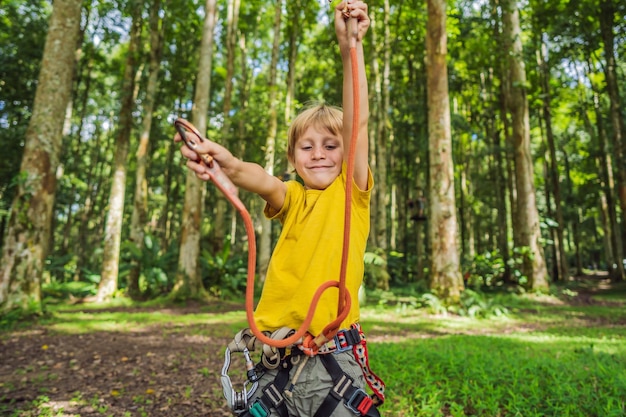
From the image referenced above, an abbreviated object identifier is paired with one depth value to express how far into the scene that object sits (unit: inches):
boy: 60.0
